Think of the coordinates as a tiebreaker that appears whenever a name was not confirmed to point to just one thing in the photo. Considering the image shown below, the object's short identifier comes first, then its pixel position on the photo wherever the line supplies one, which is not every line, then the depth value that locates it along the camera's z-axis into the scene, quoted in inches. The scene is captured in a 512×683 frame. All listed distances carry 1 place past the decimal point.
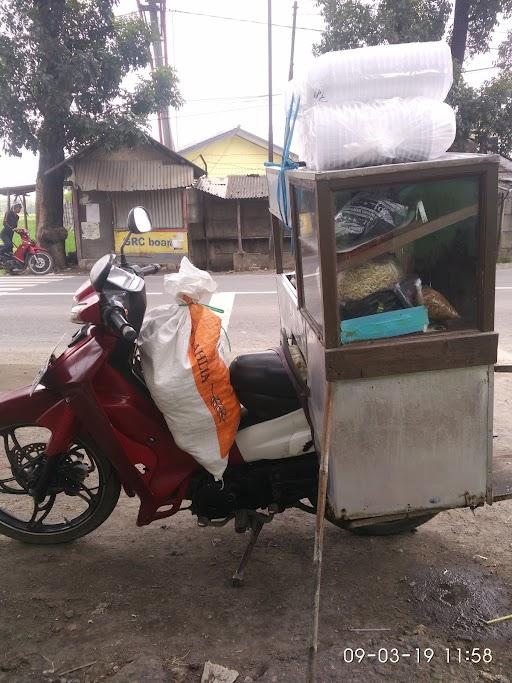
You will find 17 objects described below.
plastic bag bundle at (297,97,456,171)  69.9
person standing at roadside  560.1
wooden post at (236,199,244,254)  594.3
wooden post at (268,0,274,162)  698.3
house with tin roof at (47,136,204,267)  555.8
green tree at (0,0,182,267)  472.7
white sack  85.3
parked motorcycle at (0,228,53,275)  554.6
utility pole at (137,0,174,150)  533.7
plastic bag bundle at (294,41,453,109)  71.4
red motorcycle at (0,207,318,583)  92.0
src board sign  583.5
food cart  71.7
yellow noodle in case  75.2
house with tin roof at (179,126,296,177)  997.2
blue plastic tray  75.5
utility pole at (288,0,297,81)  725.3
